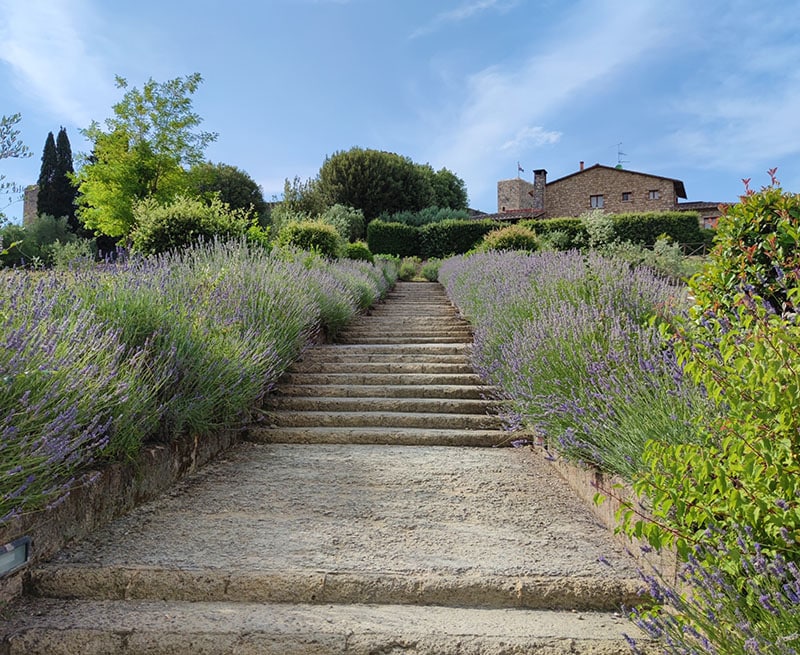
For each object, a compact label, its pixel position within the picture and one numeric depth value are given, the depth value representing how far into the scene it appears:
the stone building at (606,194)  32.19
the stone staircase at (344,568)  1.96
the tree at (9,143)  5.18
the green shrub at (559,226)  23.94
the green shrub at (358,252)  18.34
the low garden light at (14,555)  2.13
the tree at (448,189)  40.19
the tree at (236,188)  33.29
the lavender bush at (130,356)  2.26
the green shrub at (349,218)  27.36
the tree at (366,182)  32.97
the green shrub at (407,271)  21.00
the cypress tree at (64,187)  35.38
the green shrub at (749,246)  3.08
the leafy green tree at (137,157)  23.77
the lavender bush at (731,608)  1.44
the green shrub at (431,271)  19.23
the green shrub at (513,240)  16.34
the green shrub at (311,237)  13.77
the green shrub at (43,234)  28.31
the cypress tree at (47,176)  34.72
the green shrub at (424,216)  30.95
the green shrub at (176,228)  10.41
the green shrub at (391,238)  27.16
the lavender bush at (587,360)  2.69
